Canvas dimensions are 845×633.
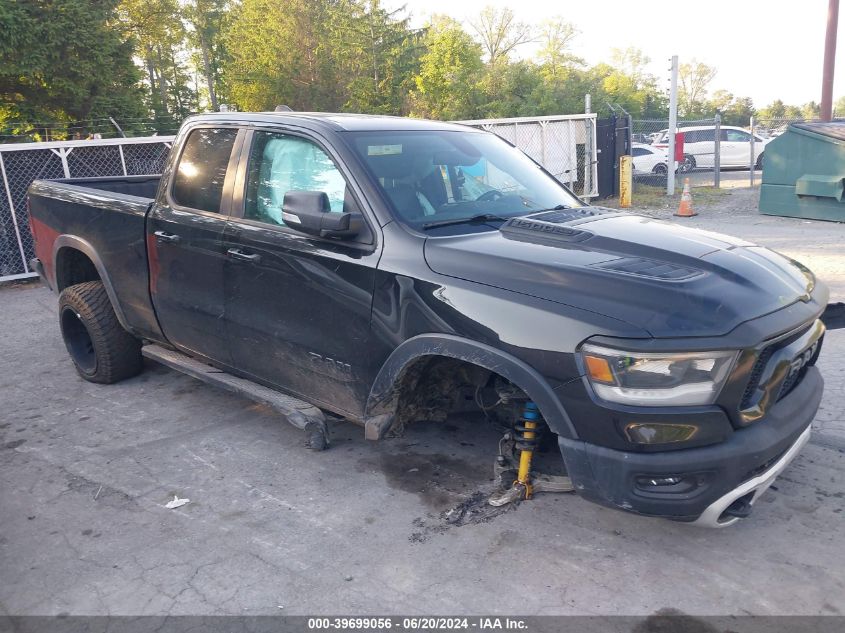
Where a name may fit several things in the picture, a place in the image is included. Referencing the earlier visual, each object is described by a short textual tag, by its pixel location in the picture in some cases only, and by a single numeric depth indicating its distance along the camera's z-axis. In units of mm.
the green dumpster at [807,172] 11258
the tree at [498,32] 50906
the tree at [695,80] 78062
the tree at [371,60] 39344
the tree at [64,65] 20500
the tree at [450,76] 33719
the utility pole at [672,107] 15387
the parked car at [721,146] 22906
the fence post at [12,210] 9289
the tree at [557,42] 54625
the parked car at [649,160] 21516
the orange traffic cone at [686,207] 12930
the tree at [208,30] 52003
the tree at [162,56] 29828
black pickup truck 2604
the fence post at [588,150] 15180
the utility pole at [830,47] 15539
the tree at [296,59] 40906
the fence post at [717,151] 16047
